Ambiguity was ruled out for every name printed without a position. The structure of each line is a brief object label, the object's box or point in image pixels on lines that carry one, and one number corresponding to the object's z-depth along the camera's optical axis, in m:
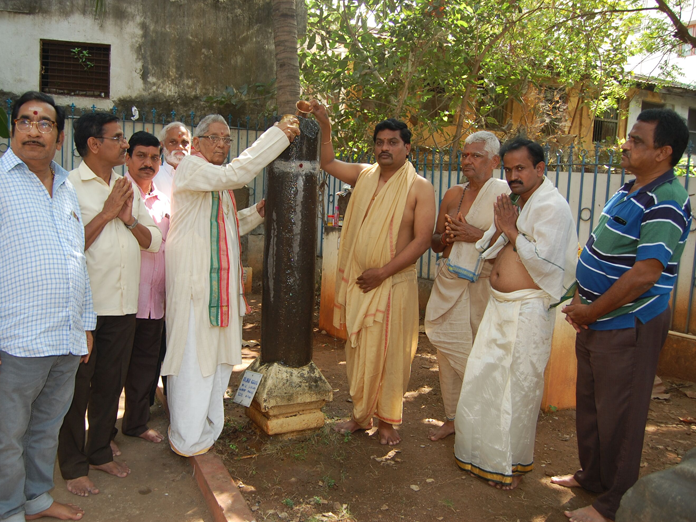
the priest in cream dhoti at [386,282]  3.91
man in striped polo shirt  2.88
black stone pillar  3.75
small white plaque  3.74
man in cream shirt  3.21
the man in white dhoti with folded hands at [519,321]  3.29
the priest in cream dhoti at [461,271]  4.05
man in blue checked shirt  2.59
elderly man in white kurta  3.49
